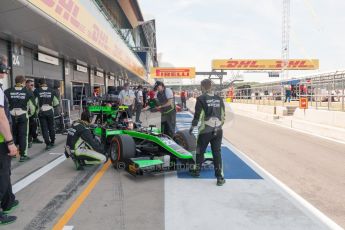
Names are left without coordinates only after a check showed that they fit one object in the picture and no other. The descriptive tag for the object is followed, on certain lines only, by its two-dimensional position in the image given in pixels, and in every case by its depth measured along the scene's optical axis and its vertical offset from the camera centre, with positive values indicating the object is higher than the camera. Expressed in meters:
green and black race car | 5.48 -0.92
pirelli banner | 48.44 +3.22
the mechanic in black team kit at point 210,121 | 5.27 -0.41
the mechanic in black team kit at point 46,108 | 8.16 -0.27
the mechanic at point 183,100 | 25.01 -0.44
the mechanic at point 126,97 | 12.39 -0.06
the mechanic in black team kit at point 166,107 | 7.49 -0.27
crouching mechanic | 5.98 -0.92
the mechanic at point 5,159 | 3.62 -0.69
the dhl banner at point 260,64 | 49.09 +4.23
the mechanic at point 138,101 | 14.07 -0.24
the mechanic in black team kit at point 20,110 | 6.73 -0.26
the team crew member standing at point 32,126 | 8.30 -0.74
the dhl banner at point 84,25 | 8.51 +2.36
